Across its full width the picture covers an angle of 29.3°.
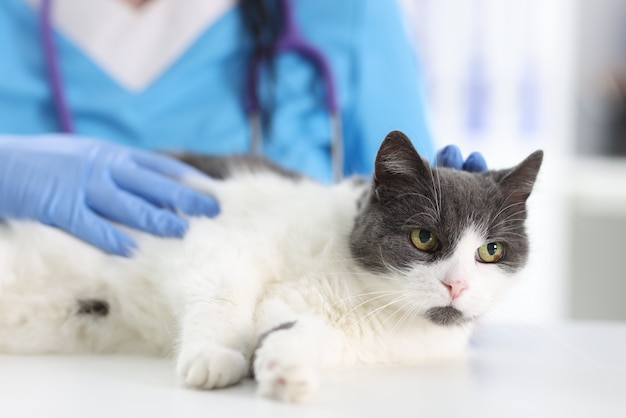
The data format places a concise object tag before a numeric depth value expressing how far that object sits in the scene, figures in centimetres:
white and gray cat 67
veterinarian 92
